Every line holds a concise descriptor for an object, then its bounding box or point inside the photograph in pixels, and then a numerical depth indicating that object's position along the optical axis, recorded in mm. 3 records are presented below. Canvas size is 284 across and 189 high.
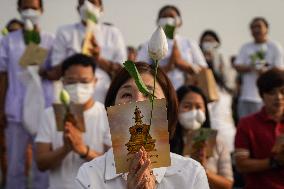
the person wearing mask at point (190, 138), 3637
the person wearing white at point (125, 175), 2160
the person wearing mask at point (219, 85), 6094
